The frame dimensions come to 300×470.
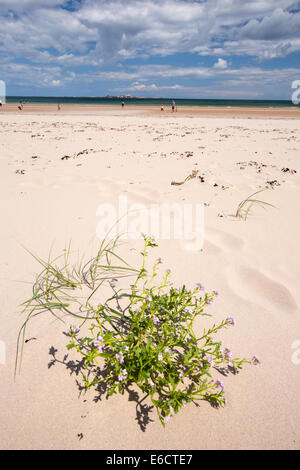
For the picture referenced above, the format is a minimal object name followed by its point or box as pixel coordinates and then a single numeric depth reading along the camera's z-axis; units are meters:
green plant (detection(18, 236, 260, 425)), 1.18
